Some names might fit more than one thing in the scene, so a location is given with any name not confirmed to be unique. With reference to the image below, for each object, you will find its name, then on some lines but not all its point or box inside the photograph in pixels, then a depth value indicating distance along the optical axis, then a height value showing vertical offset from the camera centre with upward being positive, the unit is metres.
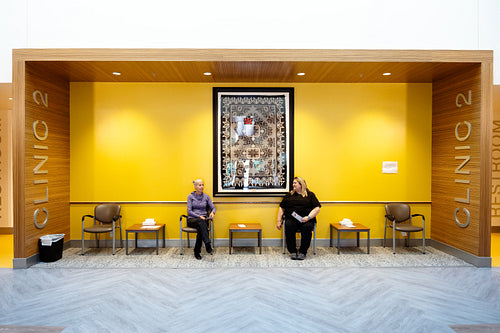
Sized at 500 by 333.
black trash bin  4.57 -1.35
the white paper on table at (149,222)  5.24 -1.07
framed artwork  5.48 +0.43
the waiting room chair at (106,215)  5.28 -0.96
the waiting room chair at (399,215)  5.36 -0.95
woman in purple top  4.87 -0.87
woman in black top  4.87 -0.85
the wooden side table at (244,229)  4.96 -1.12
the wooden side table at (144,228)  4.90 -1.12
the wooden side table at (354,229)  4.95 -1.12
